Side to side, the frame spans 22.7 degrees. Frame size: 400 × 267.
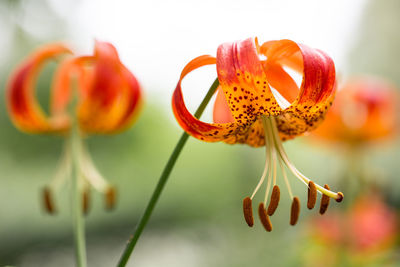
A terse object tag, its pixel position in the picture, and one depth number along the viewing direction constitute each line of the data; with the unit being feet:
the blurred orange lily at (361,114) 2.92
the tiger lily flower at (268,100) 1.34
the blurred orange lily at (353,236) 3.22
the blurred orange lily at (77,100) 1.73
